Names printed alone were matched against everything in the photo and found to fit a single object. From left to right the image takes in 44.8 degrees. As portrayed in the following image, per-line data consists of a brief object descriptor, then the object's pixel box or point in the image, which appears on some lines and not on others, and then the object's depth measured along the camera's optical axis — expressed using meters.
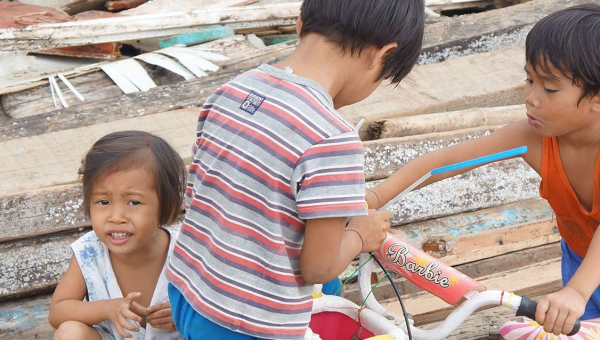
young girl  2.29
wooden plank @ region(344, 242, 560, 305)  2.99
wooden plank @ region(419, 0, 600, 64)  4.34
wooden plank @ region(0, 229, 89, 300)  2.72
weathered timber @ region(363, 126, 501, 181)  3.20
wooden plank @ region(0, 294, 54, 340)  2.70
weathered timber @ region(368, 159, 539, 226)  3.21
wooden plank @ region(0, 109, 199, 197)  2.92
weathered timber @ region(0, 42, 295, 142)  3.34
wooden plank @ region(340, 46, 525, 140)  3.66
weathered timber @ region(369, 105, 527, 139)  3.45
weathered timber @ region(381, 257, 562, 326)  2.84
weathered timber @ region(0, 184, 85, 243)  2.71
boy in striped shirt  1.66
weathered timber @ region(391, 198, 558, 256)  3.19
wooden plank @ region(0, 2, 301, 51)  4.10
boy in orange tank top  2.07
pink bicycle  1.94
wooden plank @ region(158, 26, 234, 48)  4.61
